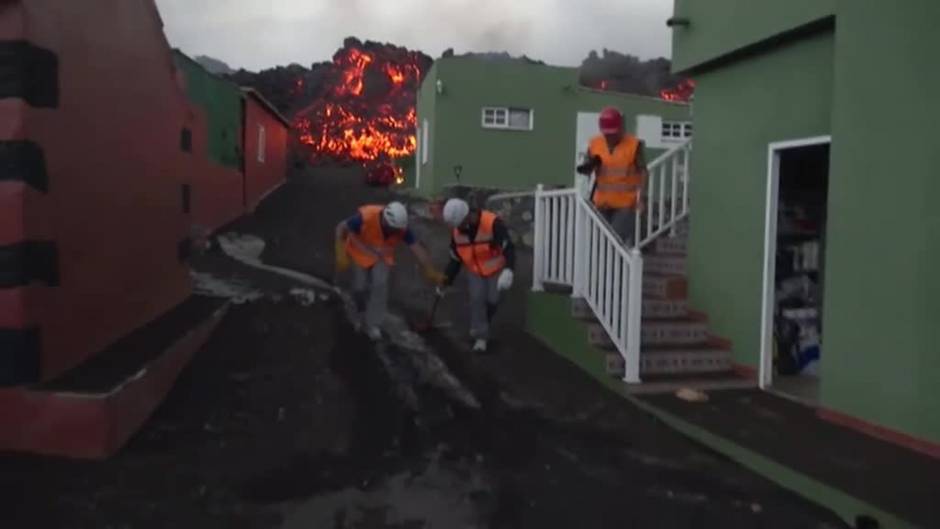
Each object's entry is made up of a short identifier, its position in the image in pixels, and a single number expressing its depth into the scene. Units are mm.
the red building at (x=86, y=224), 4762
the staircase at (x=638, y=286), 6703
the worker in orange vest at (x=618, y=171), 7754
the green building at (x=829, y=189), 5090
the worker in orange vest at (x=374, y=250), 7844
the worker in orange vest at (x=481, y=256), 7863
